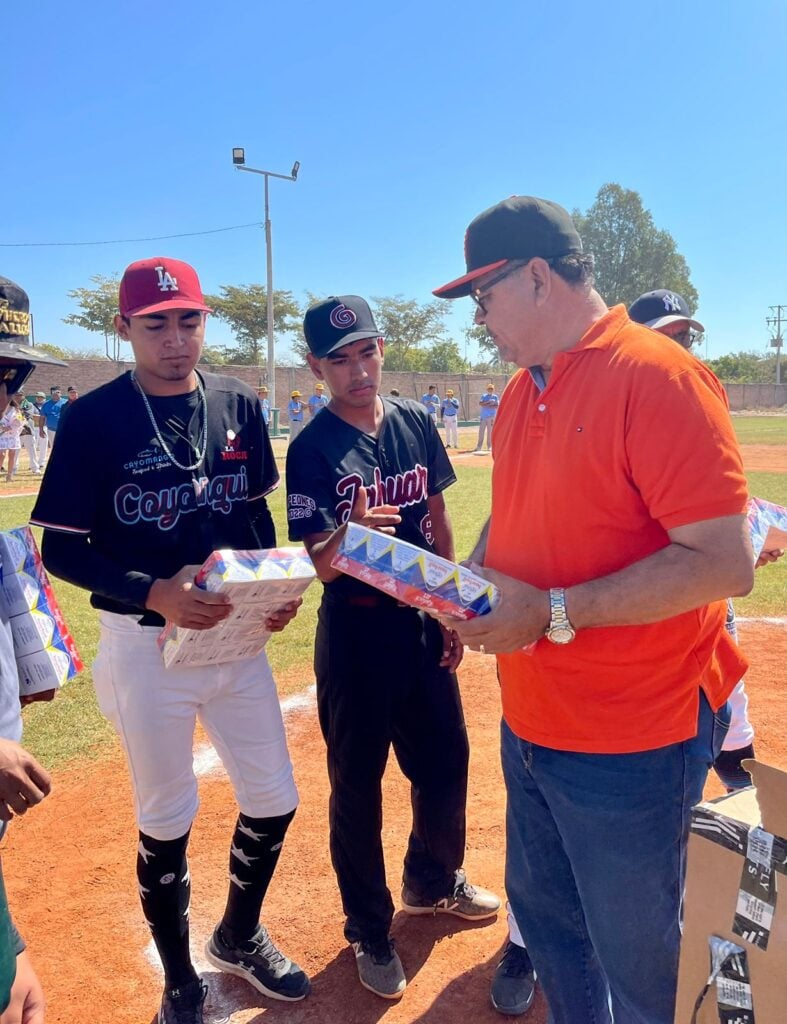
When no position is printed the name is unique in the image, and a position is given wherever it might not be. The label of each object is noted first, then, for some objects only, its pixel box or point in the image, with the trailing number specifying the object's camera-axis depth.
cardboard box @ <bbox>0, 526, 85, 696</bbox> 1.99
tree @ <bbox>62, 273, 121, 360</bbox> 52.08
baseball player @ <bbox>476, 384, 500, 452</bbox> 24.81
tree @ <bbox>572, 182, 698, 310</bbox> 68.31
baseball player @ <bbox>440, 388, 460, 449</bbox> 25.59
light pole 30.72
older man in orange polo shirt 1.69
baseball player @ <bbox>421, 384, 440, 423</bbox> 30.07
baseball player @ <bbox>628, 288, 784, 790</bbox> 3.33
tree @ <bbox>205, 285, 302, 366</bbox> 56.28
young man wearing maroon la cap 2.55
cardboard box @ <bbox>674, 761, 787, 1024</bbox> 1.25
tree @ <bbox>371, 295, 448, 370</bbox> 68.75
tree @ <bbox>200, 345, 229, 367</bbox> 61.89
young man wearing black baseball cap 2.86
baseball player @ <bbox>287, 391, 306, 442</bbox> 25.34
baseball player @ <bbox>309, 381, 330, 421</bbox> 25.27
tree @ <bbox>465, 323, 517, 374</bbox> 71.27
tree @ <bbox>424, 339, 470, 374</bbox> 74.06
